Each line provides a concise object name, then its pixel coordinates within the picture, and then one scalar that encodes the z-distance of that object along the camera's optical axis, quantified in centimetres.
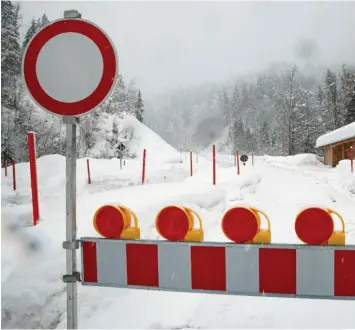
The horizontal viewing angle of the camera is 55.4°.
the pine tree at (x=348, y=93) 3568
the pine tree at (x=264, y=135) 7444
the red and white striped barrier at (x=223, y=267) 178
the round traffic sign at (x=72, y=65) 184
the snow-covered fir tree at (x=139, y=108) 6306
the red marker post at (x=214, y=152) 940
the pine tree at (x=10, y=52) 3014
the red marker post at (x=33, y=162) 449
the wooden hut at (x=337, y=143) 2045
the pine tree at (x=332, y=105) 4091
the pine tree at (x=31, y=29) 3953
